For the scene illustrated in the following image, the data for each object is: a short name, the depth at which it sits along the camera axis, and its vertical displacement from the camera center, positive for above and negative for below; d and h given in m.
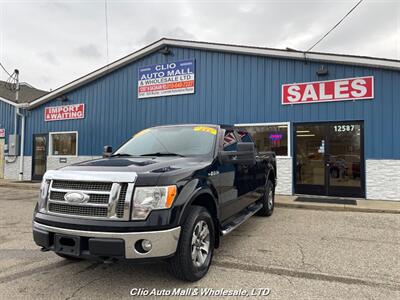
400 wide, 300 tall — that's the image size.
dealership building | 8.93 +1.78
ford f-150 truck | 2.94 -0.59
